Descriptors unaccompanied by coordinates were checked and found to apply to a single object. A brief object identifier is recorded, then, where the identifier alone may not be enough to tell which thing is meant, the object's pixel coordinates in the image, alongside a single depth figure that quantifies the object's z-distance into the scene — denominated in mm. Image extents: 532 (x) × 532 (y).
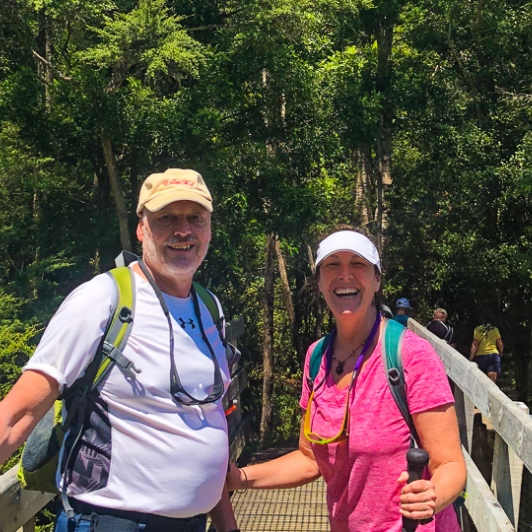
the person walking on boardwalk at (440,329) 11523
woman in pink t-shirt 2076
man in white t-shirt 1935
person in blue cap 11000
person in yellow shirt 13375
